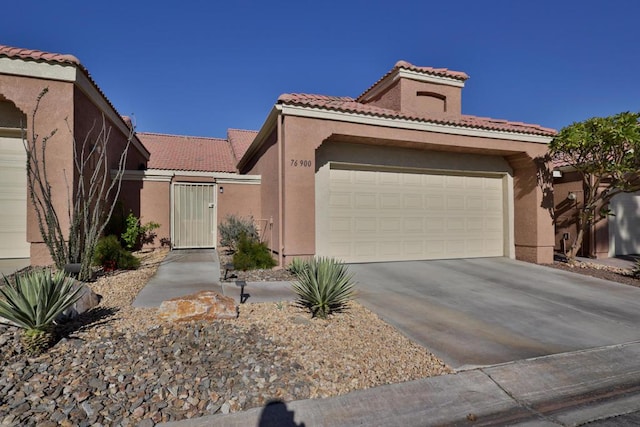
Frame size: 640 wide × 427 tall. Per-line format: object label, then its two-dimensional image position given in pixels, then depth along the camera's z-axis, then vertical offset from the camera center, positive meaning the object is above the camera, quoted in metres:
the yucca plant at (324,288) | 5.20 -1.08
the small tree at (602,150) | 9.30 +2.04
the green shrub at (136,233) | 10.41 -0.42
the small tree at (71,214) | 6.57 +0.11
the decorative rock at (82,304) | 4.44 -1.23
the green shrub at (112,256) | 7.77 -0.86
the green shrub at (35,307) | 3.71 -1.00
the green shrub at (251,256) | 8.64 -0.98
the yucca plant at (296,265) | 8.05 -1.13
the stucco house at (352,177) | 8.38 +1.33
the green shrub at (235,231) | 10.42 -0.37
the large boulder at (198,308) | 4.55 -1.23
